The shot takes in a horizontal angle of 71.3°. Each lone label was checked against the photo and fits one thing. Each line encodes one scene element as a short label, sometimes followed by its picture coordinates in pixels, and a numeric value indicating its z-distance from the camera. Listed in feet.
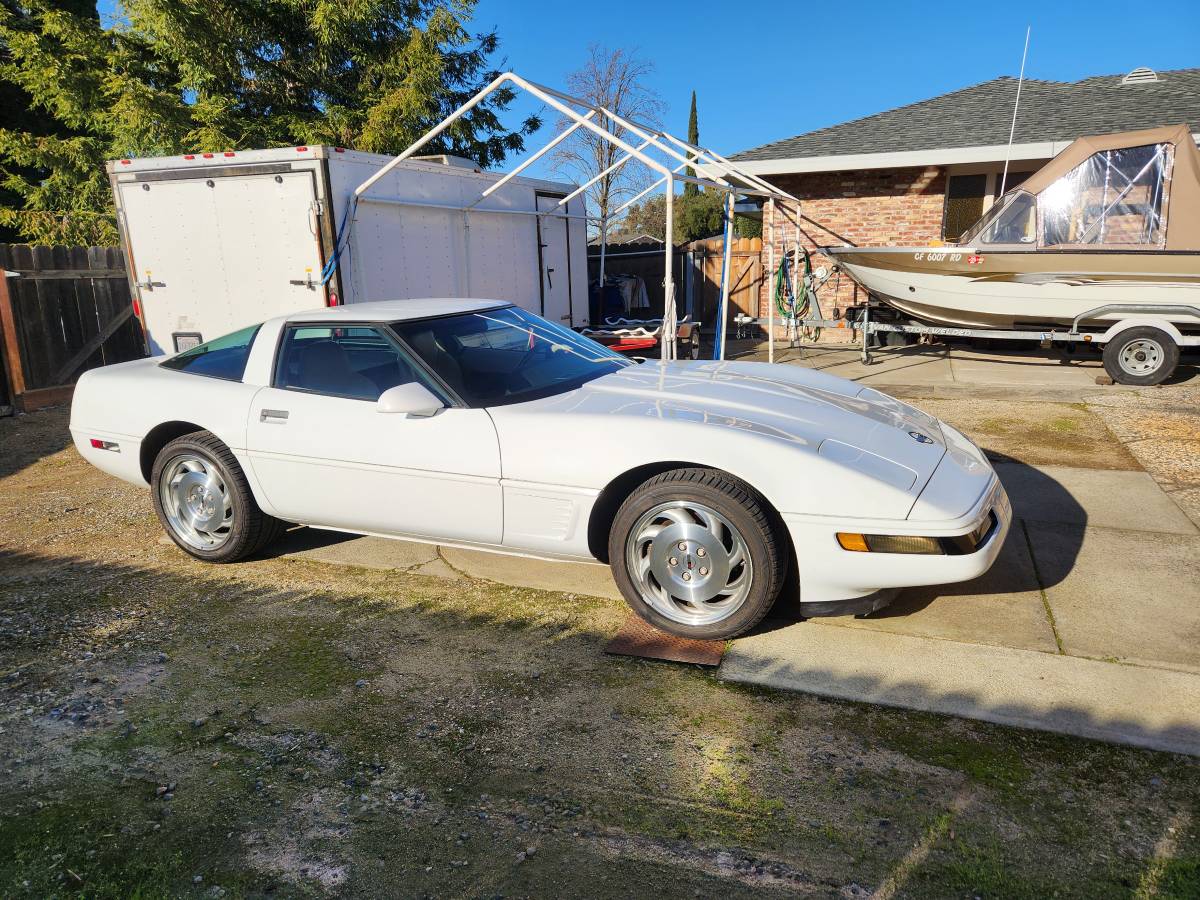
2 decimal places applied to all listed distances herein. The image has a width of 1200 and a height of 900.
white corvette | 10.96
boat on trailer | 30.30
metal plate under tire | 11.33
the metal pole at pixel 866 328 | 38.24
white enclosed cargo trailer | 24.88
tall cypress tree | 134.51
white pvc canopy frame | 23.32
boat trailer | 30.37
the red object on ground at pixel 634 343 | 32.04
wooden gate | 53.26
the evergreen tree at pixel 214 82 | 52.01
